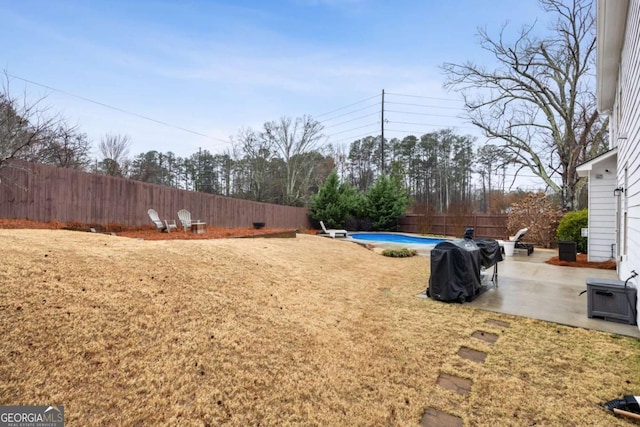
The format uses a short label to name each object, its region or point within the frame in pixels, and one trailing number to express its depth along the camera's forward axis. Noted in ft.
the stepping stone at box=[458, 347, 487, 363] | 9.04
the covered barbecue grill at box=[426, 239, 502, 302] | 14.61
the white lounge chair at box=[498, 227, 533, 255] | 31.08
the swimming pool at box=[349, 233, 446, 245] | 50.75
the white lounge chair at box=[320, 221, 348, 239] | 46.14
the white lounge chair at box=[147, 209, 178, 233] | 30.14
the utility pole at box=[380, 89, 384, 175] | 73.41
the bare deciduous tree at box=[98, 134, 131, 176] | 64.59
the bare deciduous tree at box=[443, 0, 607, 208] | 44.78
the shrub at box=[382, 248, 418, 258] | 29.22
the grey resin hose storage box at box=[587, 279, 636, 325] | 11.62
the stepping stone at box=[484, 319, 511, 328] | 11.77
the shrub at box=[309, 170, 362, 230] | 61.26
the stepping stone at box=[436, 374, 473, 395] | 7.47
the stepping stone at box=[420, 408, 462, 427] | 6.23
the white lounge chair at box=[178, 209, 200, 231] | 33.44
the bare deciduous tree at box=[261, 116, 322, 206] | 79.15
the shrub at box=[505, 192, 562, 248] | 38.34
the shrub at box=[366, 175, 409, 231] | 60.54
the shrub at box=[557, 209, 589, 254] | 31.12
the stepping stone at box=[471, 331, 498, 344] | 10.39
